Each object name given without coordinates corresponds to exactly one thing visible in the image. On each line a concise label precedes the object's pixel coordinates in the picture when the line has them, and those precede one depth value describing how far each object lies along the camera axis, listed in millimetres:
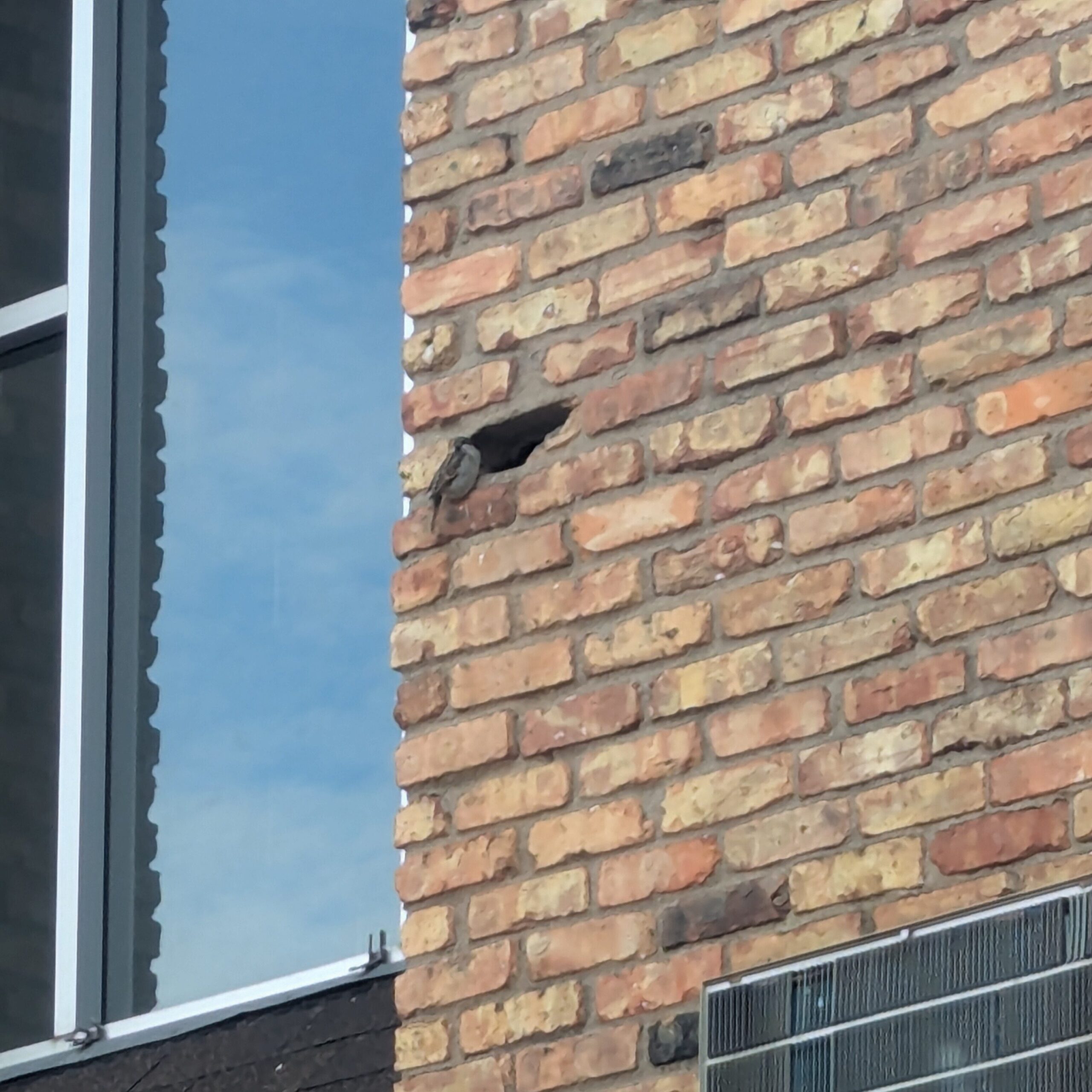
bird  8508
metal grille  6855
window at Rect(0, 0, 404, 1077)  10234
